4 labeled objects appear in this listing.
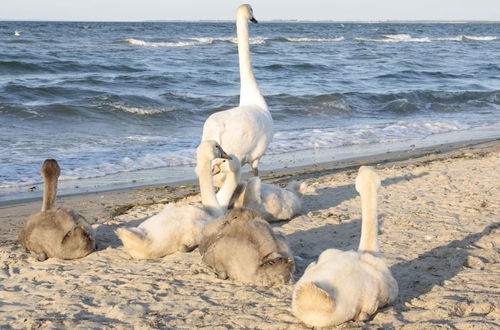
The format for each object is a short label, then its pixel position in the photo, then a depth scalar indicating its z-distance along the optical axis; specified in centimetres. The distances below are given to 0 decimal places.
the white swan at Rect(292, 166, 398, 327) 441
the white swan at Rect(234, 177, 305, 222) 716
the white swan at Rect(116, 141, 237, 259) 615
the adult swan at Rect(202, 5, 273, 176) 809
